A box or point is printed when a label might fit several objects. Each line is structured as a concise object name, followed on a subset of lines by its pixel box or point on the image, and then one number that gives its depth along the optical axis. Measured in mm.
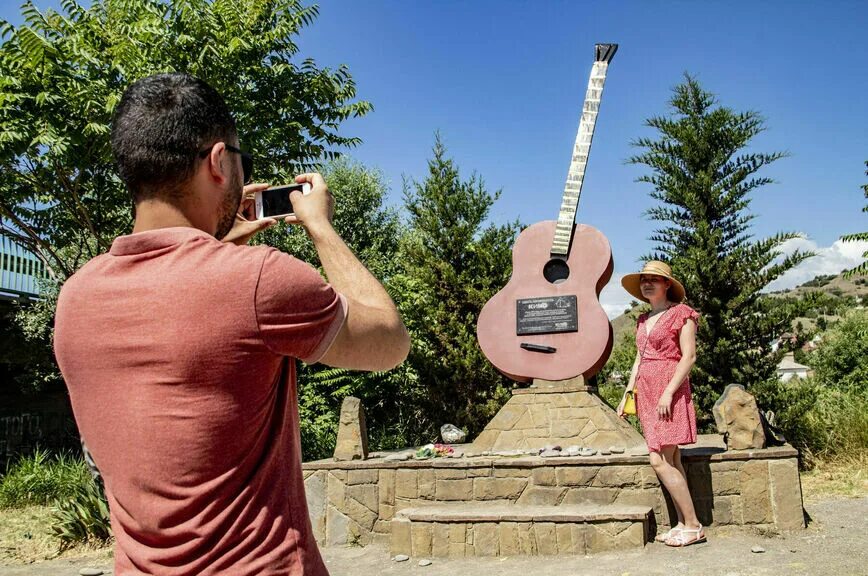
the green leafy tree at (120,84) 8383
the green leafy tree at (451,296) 11180
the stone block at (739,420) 6176
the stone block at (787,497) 5941
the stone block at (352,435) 7266
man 1147
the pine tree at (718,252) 9484
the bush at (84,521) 7664
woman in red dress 5645
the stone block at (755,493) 6023
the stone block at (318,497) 7129
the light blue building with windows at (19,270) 13031
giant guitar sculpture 7820
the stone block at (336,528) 7020
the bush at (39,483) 9625
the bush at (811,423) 8893
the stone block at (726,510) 6094
